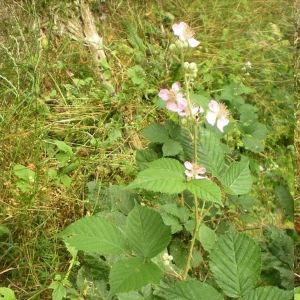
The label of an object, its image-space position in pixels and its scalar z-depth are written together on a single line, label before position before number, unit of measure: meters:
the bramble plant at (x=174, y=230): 0.70
